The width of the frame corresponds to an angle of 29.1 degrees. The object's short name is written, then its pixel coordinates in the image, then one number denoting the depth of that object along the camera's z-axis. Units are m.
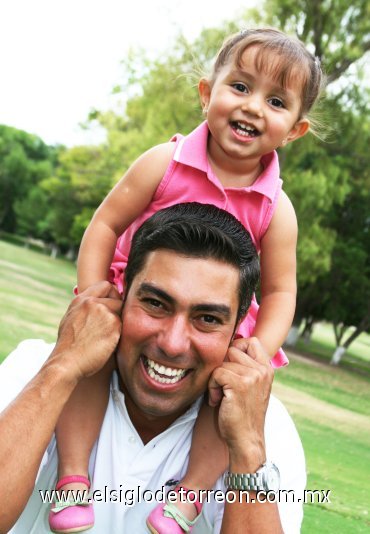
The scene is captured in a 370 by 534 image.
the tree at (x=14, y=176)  68.19
